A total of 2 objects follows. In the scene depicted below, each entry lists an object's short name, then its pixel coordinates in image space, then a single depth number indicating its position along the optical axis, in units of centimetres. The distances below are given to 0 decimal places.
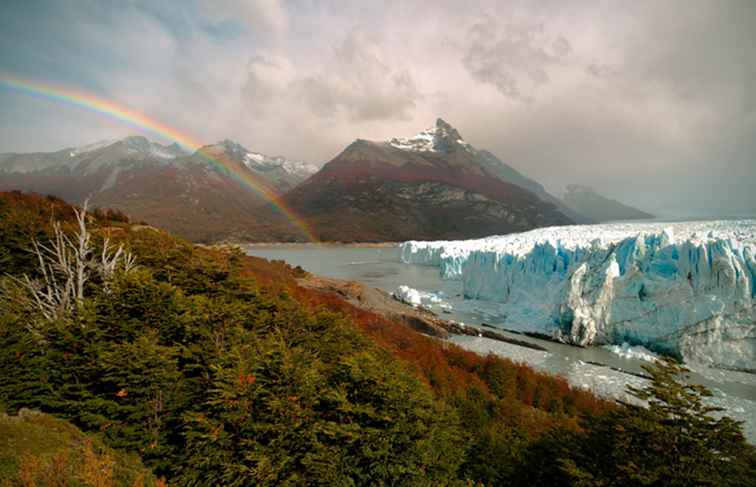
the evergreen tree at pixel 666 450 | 554
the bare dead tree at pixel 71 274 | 1019
